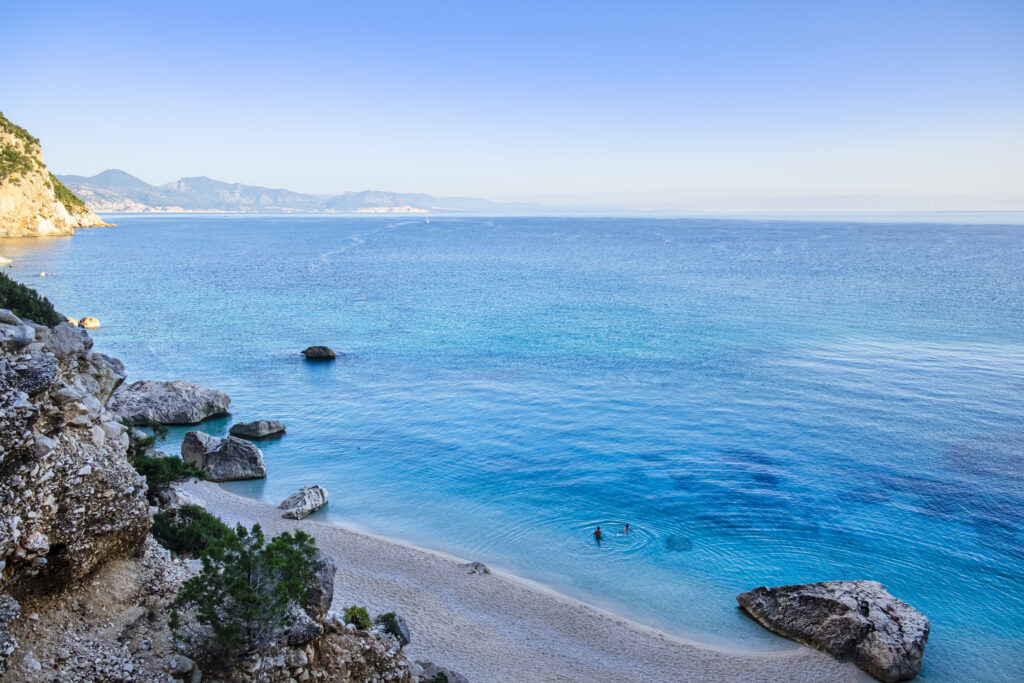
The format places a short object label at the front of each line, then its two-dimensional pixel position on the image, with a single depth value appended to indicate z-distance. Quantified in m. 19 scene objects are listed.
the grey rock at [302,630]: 14.81
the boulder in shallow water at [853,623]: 22.75
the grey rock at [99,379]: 22.48
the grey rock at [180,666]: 13.71
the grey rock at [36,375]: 14.45
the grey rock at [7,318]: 16.30
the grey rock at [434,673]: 18.45
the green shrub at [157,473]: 21.78
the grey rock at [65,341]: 20.20
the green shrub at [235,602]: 13.77
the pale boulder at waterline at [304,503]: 33.47
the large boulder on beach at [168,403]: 43.88
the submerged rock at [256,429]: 43.97
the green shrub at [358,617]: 17.36
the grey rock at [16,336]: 15.30
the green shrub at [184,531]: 19.83
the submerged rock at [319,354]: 63.03
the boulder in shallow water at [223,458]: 37.78
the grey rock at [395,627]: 21.16
